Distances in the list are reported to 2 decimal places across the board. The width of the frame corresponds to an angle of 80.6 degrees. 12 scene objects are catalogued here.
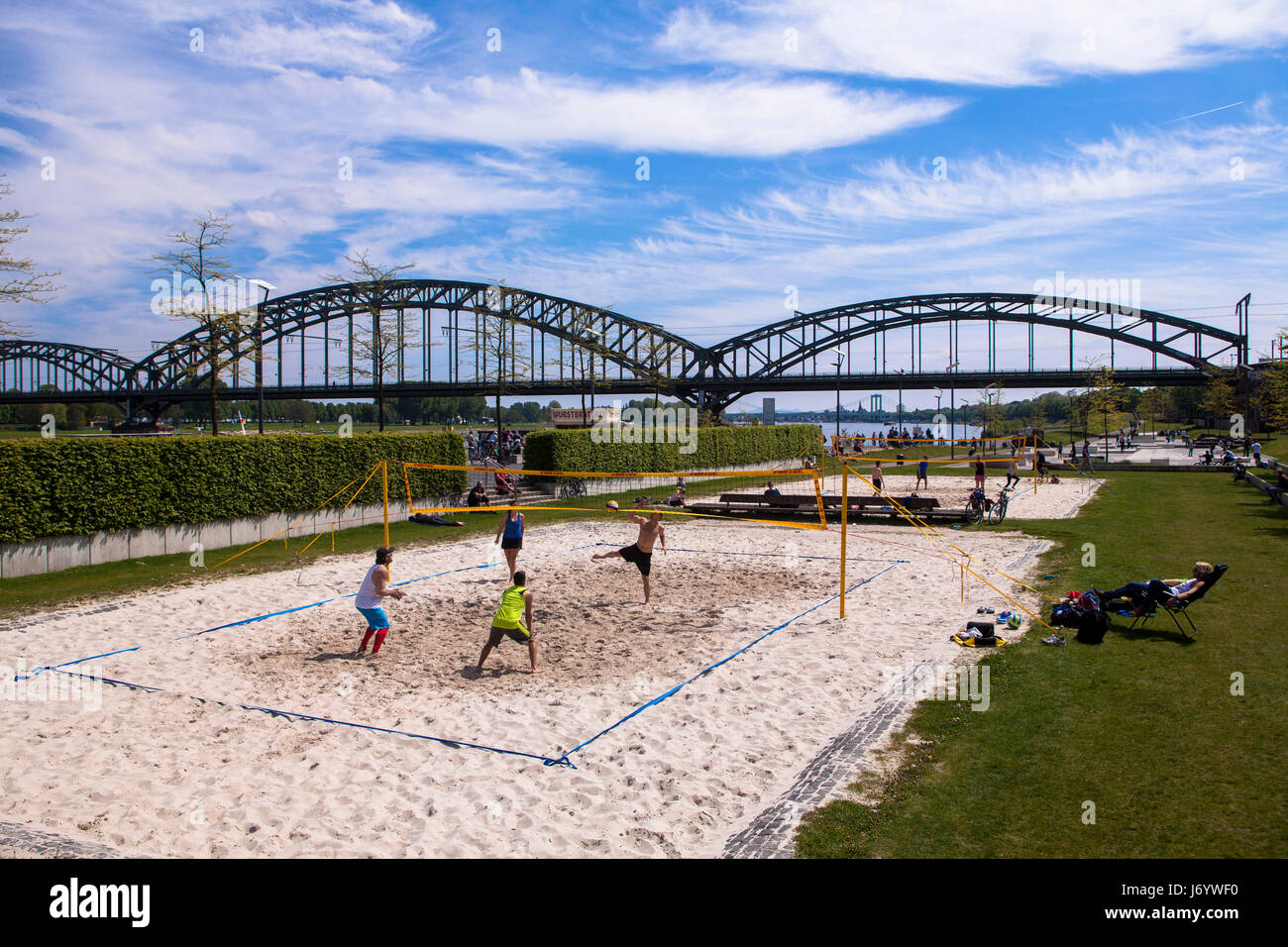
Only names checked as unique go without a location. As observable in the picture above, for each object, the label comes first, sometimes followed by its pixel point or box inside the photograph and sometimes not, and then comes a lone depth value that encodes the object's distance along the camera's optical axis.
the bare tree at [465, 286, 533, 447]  40.31
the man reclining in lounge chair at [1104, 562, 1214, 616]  9.39
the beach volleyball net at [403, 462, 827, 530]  22.98
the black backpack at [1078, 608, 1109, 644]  9.16
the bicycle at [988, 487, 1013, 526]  21.00
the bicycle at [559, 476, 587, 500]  28.47
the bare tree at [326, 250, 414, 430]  33.12
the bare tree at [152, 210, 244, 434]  23.83
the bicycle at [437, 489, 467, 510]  24.42
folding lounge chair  9.27
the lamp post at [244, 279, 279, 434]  27.97
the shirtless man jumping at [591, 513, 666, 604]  12.10
